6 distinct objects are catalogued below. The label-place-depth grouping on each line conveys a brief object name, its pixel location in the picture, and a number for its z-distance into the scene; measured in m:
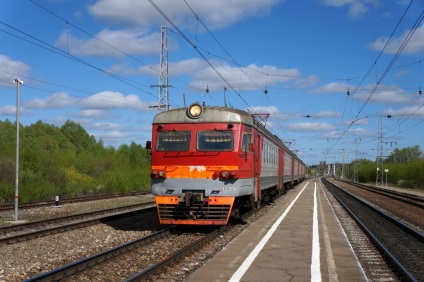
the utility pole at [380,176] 81.75
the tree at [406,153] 125.88
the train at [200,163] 12.73
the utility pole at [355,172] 107.38
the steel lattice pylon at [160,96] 36.03
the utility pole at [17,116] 16.69
